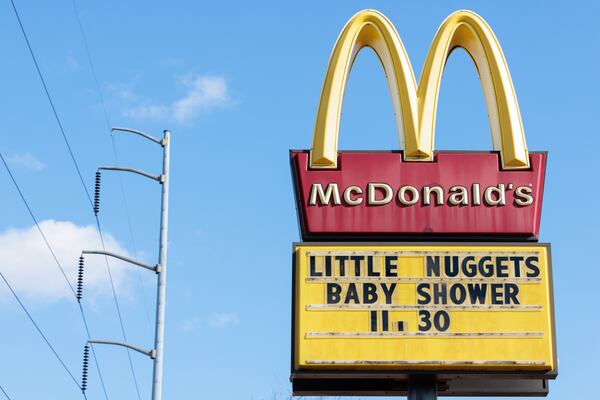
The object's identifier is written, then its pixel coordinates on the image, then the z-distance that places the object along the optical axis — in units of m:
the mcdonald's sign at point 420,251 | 18.25
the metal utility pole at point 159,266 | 23.75
